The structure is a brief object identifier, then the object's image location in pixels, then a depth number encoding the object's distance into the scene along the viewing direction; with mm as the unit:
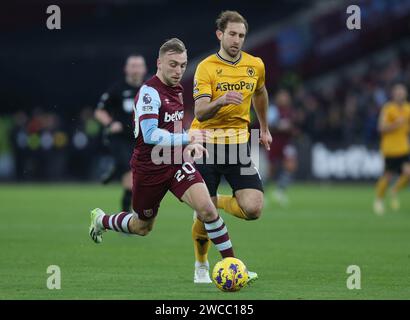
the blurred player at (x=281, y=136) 22297
